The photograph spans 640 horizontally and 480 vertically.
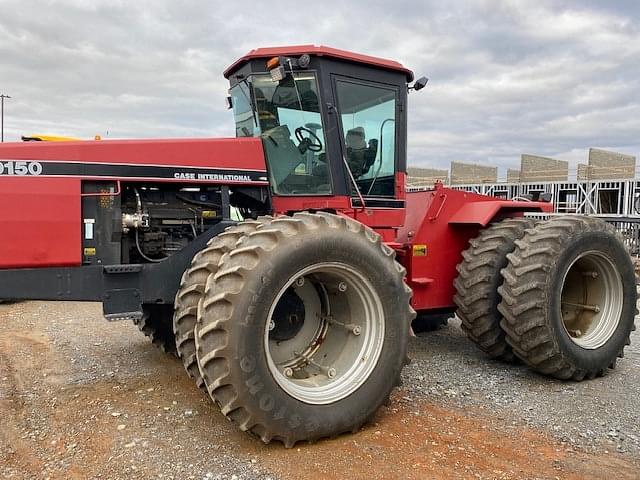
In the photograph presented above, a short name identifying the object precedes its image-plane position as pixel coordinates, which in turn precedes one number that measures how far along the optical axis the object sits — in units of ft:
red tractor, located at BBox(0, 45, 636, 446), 12.12
